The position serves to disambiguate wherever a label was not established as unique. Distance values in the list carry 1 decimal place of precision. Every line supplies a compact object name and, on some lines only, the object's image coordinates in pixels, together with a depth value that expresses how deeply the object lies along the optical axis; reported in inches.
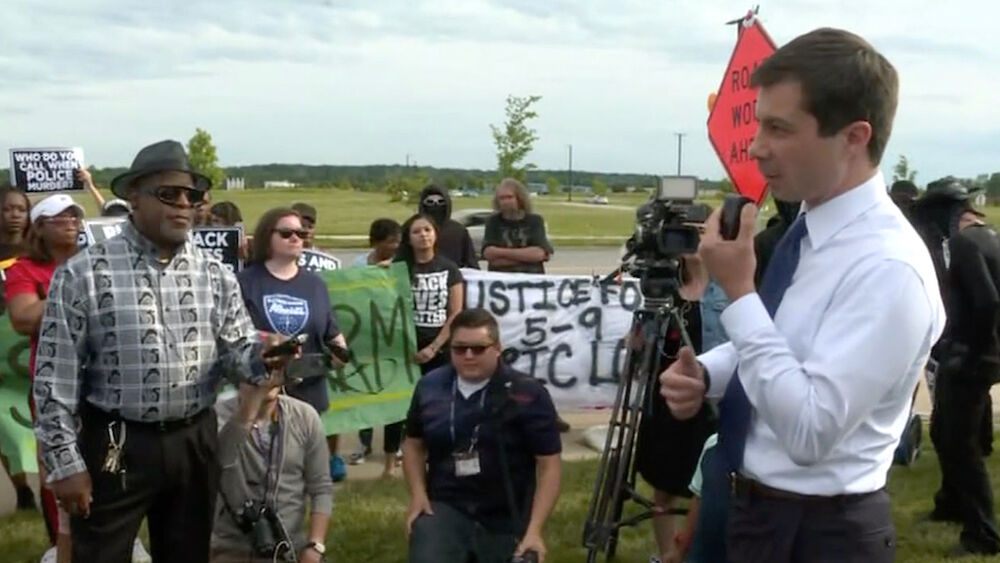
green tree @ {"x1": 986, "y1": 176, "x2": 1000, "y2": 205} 2085.4
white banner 331.3
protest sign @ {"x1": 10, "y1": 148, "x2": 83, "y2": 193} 324.5
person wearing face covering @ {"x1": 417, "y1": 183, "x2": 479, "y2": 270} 313.4
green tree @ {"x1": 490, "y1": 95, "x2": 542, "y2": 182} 1166.3
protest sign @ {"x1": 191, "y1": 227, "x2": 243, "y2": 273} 287.1
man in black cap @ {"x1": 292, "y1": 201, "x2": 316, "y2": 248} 287.4
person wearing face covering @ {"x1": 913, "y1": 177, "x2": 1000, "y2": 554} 213.6
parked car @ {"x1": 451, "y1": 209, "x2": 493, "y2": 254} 1169.4
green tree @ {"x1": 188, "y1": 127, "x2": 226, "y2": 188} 2010.3
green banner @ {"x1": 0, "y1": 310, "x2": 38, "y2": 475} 251.8
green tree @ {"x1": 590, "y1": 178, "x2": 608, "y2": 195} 4188.0
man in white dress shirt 75.8
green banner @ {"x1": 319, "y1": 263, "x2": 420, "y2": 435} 296.8
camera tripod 191.8
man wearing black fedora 149.1
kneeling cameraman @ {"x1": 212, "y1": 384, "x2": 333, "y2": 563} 183.8
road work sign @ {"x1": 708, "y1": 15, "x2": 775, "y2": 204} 226.5
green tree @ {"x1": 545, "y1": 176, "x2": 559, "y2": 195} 3939.5
